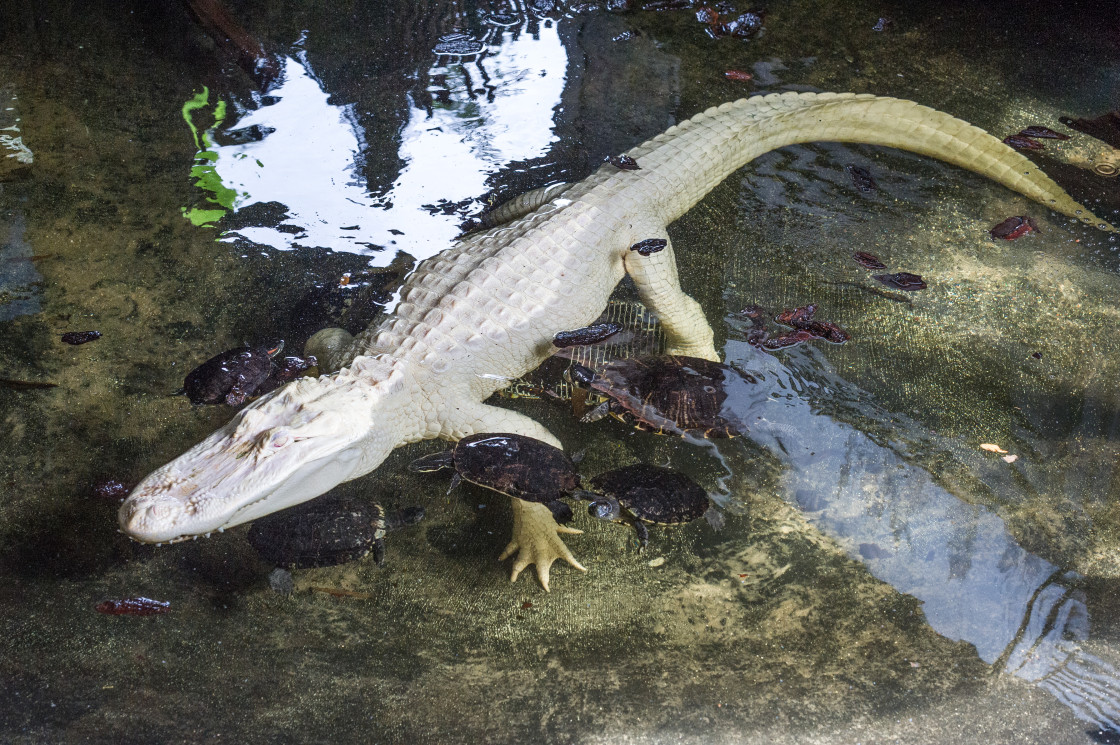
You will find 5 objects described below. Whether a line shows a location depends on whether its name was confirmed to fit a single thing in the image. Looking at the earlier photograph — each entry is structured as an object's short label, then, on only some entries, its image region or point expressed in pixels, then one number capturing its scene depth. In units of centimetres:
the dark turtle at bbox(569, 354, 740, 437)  273
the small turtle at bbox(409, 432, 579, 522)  241
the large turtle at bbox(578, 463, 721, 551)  237
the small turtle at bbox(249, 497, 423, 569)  229
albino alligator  235
